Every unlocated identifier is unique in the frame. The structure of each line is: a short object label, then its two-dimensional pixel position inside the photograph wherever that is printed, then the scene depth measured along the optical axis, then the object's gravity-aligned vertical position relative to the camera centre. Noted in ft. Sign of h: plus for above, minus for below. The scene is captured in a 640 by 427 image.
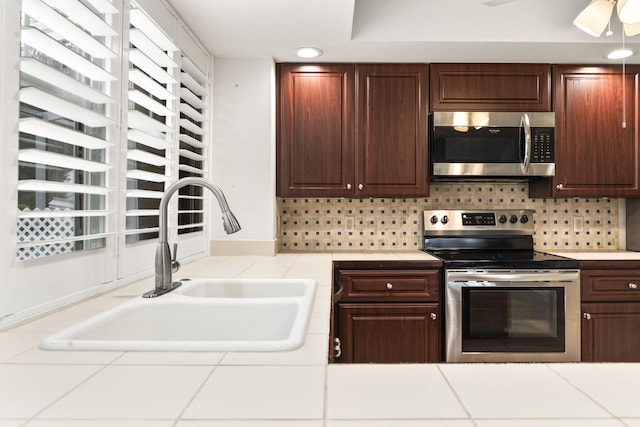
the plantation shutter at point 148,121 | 5.17 +1.24
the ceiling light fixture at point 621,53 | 8.07 +3.13
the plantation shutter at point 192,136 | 7.01 +1.46
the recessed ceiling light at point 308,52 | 8.11 +3.16
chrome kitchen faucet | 4.48 -0.19
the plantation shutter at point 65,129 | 3.49 +0.76
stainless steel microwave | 8.56 +1.43
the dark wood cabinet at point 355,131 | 8.73 +1.72
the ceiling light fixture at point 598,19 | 5.44 +2.55
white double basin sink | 3.97 -1.01
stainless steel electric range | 7.64 -1.72
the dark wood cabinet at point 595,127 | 8.75 +1.81
